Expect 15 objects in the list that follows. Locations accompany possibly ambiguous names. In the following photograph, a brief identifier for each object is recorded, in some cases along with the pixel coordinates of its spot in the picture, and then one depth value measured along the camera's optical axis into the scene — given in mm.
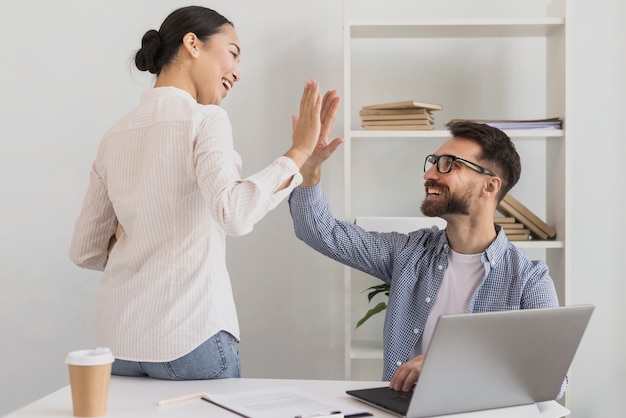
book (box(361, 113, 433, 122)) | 2748
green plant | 2740
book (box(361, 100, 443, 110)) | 2709
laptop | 1299
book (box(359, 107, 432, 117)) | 2762
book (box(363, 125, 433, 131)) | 2748
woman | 1611
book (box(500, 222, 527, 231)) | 2758
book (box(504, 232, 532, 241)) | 2754
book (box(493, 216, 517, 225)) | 2762
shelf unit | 2723
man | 2240
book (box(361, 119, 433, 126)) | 2750
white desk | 1371
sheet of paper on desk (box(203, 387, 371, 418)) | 1343
